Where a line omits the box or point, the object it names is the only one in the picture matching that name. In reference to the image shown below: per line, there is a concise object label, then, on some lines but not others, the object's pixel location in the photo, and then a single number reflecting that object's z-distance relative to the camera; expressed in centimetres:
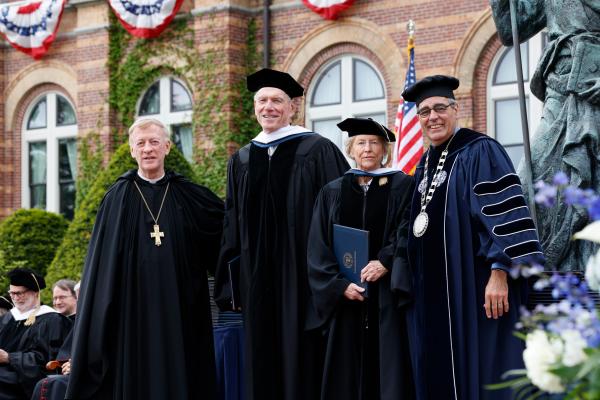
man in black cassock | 766
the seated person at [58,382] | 939
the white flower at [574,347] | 344
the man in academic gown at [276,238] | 736
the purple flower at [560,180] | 347
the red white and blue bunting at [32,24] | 2391
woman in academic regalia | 679
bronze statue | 713
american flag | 1519
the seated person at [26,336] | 1022
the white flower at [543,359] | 350
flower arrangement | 341
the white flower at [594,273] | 352
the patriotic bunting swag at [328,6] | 2086
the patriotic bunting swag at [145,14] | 2241
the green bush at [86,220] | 1906
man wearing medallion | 625
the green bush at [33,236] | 2228
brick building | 1956
